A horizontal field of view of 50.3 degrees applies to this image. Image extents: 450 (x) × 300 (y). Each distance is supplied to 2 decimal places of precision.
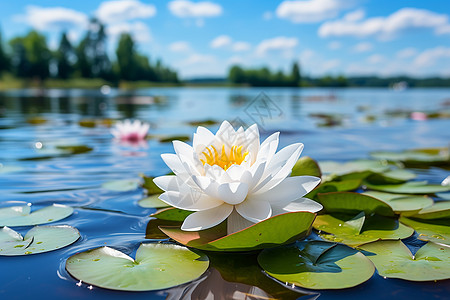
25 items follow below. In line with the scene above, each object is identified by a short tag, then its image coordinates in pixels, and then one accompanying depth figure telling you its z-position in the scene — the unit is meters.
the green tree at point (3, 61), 32.51
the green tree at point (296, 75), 42.63
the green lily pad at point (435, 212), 0.51
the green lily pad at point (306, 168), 0.55
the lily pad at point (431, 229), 0.47
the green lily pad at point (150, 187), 0.63
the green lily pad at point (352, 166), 0.75
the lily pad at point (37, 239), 0.44
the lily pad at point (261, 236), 0.39
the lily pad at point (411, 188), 0.63
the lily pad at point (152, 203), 0.57
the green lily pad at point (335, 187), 0.55
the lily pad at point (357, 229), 0.47
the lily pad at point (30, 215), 0.51
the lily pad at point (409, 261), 0.40
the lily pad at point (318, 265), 0.38
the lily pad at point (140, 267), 0.38
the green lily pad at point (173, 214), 0.49
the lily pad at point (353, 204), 0.51
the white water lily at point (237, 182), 0.40
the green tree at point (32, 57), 34.21
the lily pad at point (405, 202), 0.54
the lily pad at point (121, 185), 0.66
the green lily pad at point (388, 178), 0.68
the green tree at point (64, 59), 36.42
